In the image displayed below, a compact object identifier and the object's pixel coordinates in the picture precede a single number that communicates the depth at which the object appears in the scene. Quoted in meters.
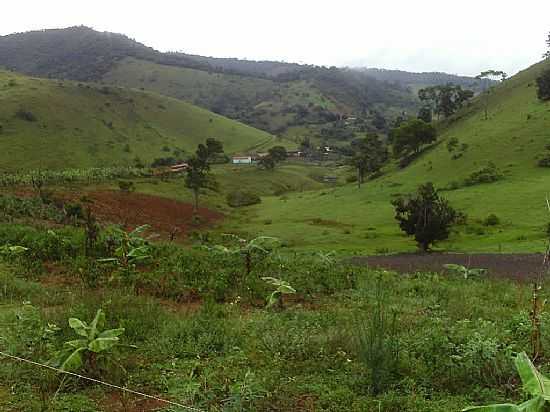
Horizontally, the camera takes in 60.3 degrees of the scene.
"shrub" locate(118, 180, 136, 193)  49.31
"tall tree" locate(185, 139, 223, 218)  49.72
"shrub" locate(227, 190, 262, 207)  60.88
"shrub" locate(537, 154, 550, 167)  45.62
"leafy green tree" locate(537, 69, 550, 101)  61.19
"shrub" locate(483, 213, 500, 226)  33.03
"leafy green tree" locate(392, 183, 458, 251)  26.98
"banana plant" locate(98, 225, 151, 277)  11.27
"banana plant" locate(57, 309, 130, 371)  5.54
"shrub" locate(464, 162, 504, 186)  46.06
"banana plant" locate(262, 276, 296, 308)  9.75
